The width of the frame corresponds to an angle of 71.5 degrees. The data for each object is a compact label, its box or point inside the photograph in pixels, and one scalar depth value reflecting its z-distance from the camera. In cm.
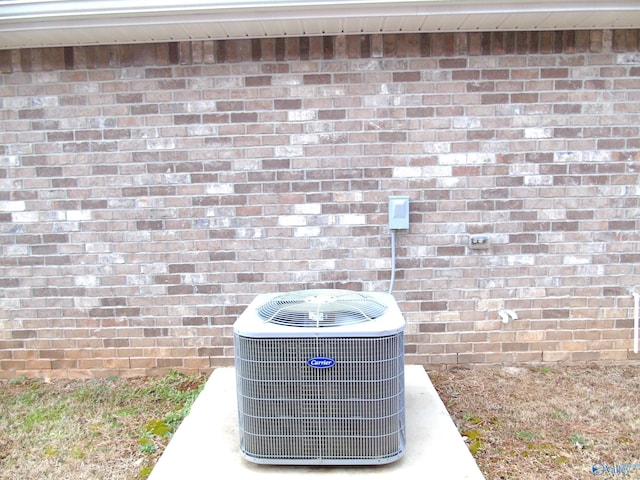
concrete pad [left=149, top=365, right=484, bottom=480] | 207
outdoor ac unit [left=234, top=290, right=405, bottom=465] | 197
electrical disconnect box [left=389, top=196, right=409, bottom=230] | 308
